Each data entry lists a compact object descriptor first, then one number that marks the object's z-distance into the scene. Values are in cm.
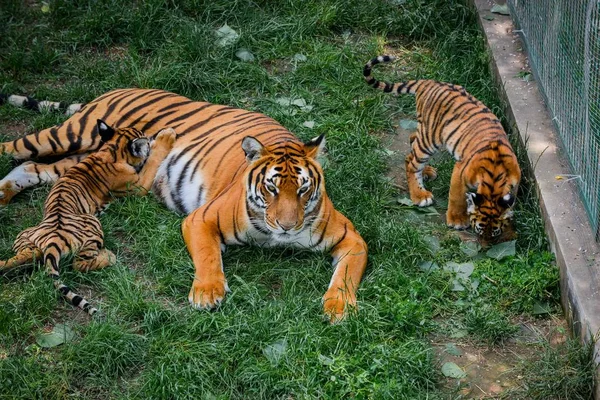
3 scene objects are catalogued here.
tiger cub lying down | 1173
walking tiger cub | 1232
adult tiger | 1166
